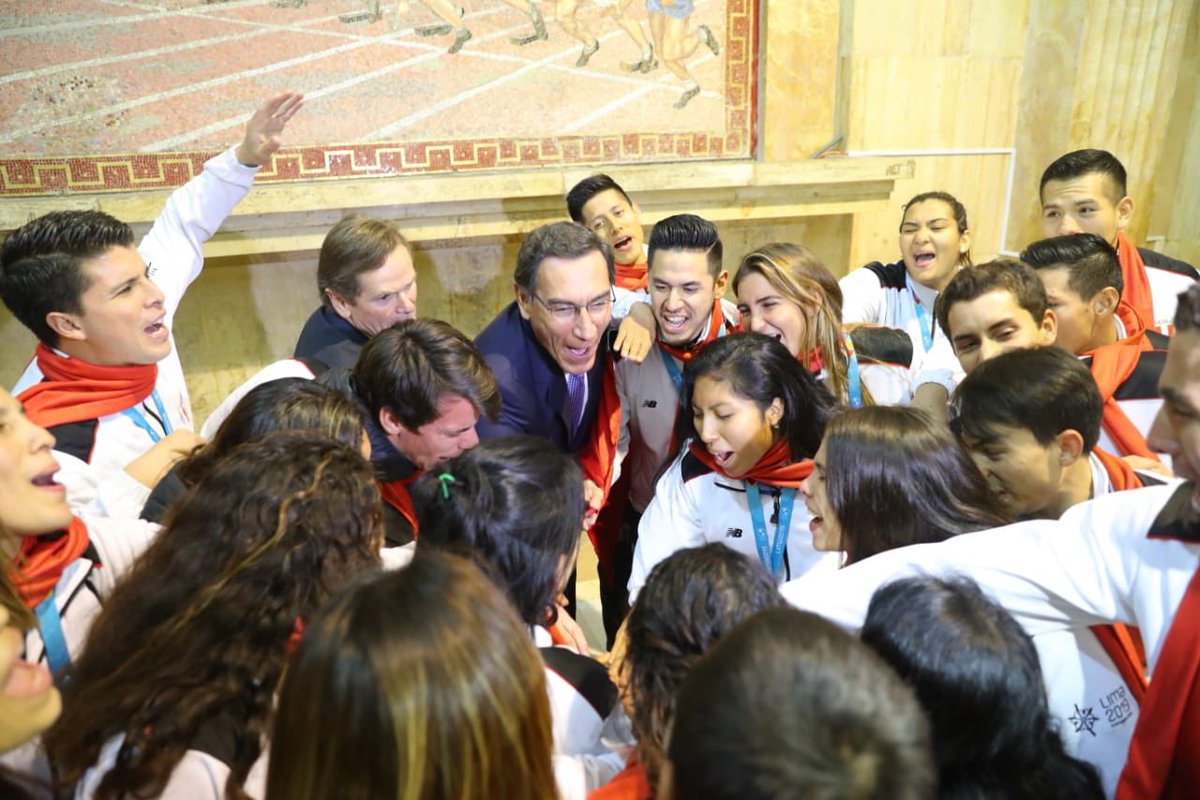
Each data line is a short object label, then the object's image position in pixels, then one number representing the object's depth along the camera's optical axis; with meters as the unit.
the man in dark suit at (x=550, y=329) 2.54
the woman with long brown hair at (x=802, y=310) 2.59
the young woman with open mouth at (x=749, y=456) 2.13
